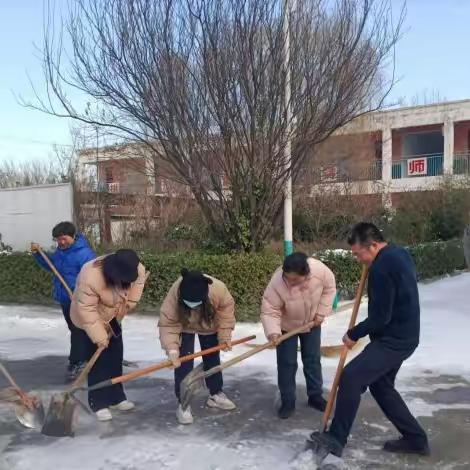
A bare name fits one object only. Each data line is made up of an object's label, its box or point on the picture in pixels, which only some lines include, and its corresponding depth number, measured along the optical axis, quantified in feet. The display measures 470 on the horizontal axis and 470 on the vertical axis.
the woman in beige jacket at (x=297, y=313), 14.15
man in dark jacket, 11.34
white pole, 24.98
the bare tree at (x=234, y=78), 24.94
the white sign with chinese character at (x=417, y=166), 80.28
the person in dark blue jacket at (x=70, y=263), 18.45
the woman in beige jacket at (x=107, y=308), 13.89
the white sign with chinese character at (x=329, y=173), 48.67
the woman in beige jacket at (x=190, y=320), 13.75
